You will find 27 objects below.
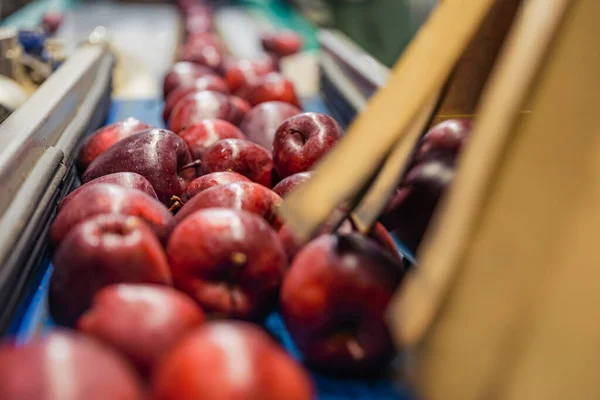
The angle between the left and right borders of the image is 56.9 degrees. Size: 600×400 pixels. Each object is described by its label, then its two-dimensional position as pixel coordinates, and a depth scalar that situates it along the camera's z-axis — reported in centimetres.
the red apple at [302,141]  138
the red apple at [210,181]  125
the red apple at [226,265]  86
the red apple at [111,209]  98
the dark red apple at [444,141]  93
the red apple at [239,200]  107
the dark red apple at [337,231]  95
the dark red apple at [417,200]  91
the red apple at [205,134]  157
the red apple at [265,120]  171
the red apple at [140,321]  70
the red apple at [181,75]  246
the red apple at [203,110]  182
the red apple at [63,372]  56
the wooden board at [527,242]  64
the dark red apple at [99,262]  81
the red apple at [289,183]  121
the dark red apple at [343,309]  80
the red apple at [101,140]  153
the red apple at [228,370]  58
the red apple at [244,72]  248
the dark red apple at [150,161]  131
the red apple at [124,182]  115
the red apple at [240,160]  140
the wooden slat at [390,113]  72
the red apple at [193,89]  216
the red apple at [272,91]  213
